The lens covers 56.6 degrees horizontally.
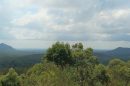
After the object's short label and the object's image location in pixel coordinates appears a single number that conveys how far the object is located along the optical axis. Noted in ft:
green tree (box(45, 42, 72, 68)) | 73.35
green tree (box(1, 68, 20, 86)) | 90.27
